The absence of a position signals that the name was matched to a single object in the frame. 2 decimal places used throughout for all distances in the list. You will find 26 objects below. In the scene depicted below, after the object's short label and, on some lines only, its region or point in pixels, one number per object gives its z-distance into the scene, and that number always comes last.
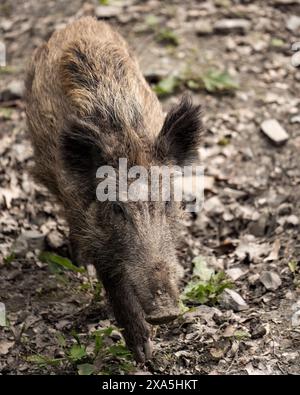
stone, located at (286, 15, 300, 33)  9.02
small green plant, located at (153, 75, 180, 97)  8.07
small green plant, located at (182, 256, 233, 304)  5.82
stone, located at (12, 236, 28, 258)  6.57
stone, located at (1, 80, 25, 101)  8.48
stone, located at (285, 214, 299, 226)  6.53
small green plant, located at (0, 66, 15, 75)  8.80
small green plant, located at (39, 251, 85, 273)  6.21
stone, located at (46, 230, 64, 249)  6.79
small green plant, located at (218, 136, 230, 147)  7.72
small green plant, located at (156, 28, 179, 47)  8.91
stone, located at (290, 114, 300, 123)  7.70
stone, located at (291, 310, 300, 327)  5.36
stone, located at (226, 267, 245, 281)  6.20
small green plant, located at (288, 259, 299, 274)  5.90
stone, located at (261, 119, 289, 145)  7.49
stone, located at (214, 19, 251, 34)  9.05
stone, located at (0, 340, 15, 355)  5.39
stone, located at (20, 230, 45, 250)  6.68
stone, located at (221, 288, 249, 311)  5.73
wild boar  4.92
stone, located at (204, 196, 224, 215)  7.04
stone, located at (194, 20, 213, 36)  9.06
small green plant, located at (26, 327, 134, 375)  5.15
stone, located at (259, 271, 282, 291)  5.84
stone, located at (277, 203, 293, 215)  6.75
